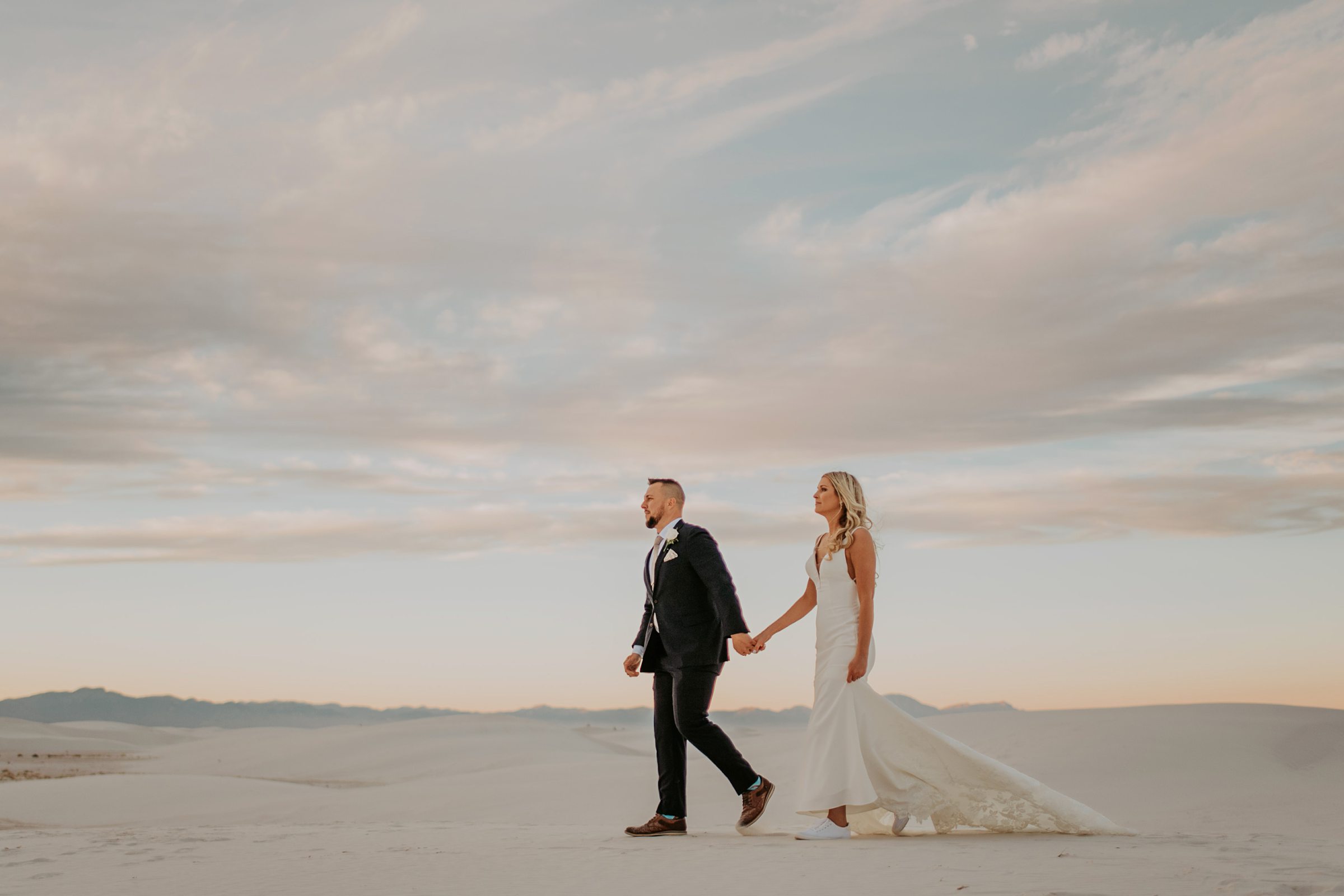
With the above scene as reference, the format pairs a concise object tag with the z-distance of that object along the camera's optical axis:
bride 6.66
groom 6.97
